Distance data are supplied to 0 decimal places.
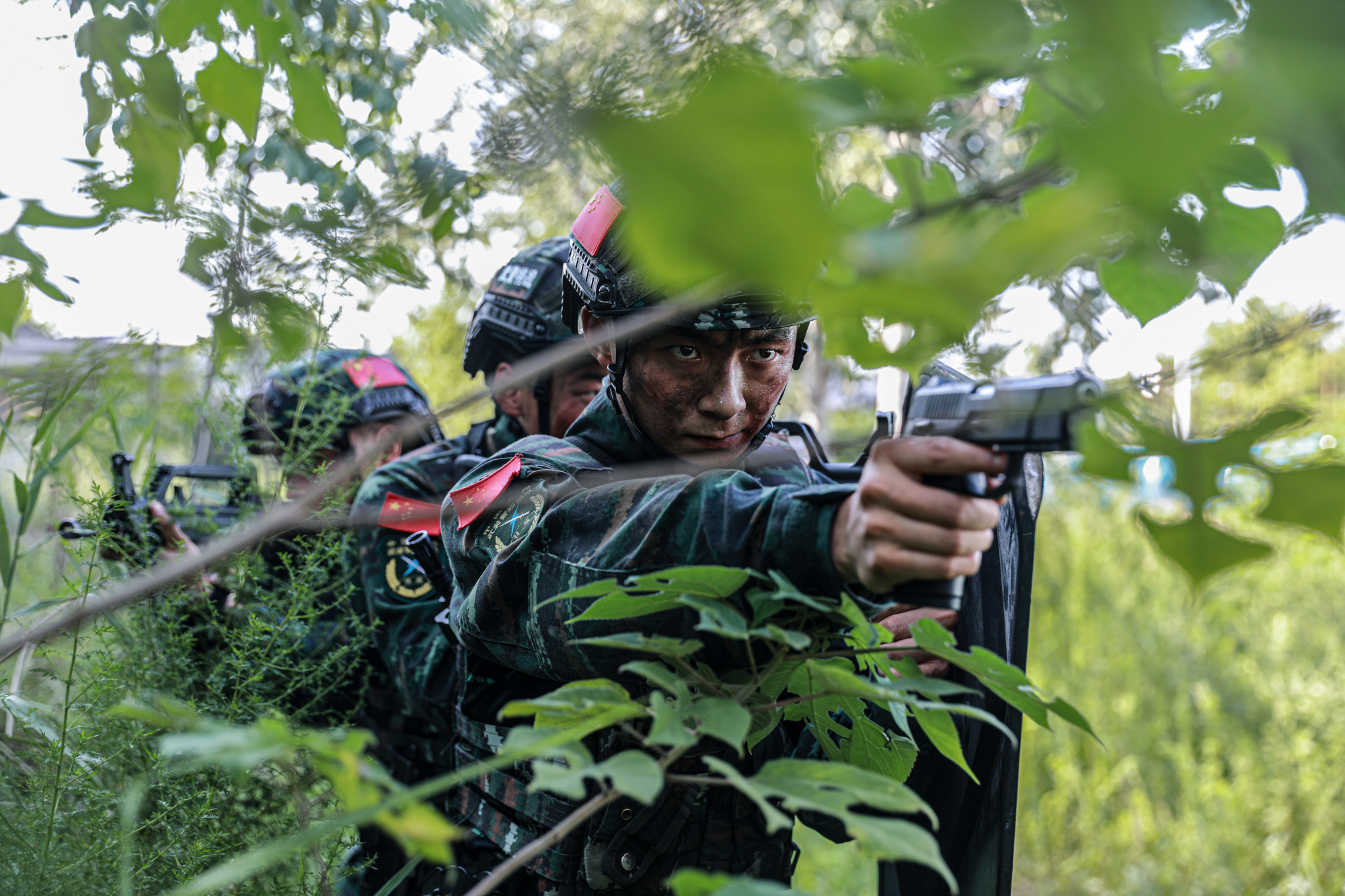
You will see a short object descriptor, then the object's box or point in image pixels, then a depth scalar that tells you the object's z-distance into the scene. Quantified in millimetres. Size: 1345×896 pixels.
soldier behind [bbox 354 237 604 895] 2197
